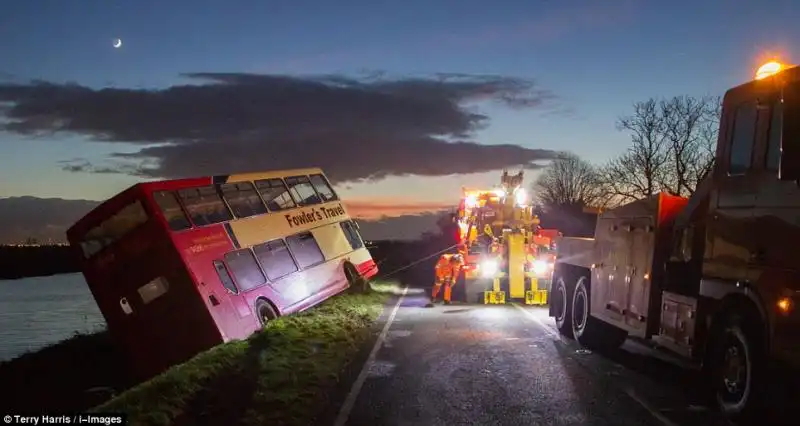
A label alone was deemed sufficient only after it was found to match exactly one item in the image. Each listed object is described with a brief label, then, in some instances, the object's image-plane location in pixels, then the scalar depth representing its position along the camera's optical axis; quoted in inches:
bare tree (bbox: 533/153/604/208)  3483.0
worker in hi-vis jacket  964.0
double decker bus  729.6
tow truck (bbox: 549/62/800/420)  291.7
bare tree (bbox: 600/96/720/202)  2073.1
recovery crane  925.8
